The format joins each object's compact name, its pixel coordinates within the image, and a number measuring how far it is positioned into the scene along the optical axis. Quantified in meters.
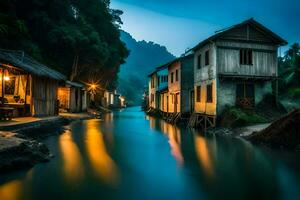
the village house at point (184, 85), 31.30
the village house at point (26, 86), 18.38
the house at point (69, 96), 33.76
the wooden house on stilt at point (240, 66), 22.00
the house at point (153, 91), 48.93
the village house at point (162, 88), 40.59
